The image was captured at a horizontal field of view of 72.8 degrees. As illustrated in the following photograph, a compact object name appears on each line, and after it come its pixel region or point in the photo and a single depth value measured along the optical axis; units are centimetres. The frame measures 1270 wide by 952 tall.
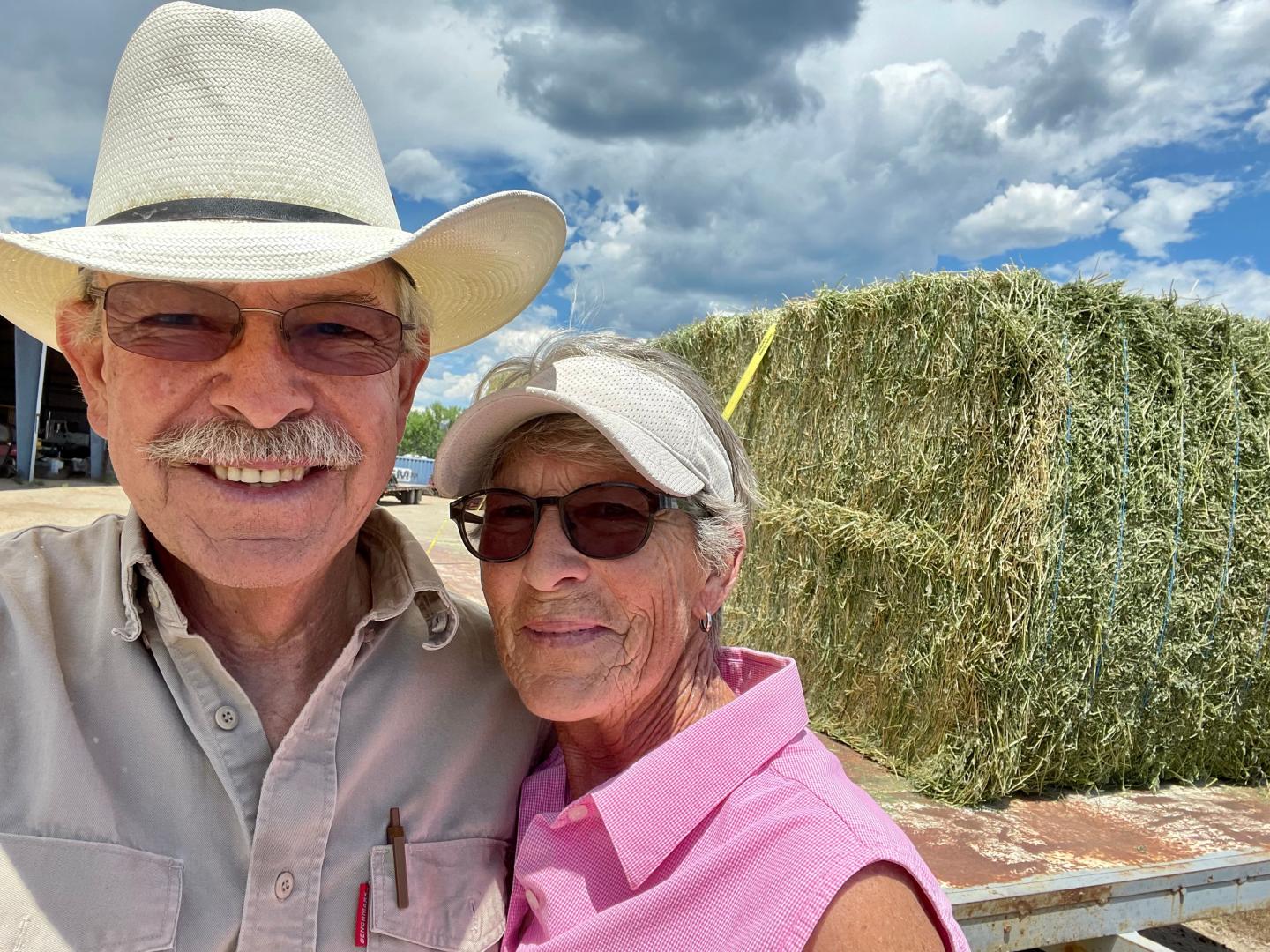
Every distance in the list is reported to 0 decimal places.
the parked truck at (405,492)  2303
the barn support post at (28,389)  1742
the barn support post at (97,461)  2139
